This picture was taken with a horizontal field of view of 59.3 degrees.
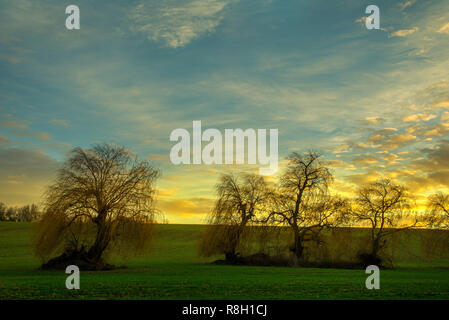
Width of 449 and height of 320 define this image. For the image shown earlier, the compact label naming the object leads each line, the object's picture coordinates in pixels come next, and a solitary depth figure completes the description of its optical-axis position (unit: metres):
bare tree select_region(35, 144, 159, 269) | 31.14
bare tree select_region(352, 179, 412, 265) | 45.28
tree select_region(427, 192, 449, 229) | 46.41
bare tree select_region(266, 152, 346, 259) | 40.56
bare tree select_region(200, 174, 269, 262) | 42.06
